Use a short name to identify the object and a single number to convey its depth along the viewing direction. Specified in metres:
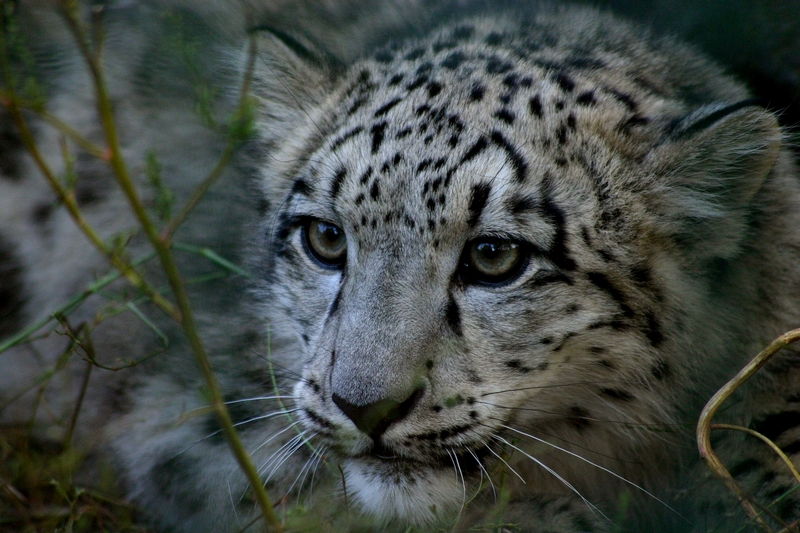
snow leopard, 6.32
